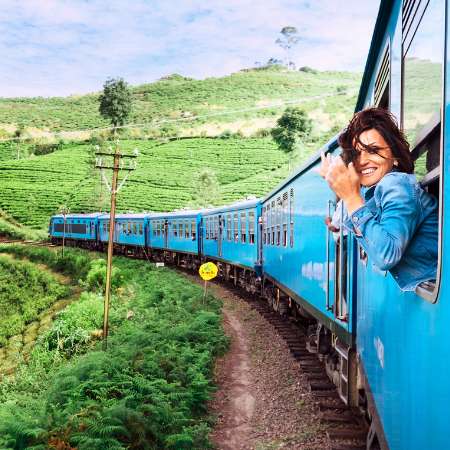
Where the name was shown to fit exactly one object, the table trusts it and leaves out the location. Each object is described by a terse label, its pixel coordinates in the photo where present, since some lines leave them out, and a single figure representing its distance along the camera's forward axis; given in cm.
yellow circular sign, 1393
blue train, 168
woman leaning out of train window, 179
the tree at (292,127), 6881
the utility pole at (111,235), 1430
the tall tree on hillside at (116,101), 8301
